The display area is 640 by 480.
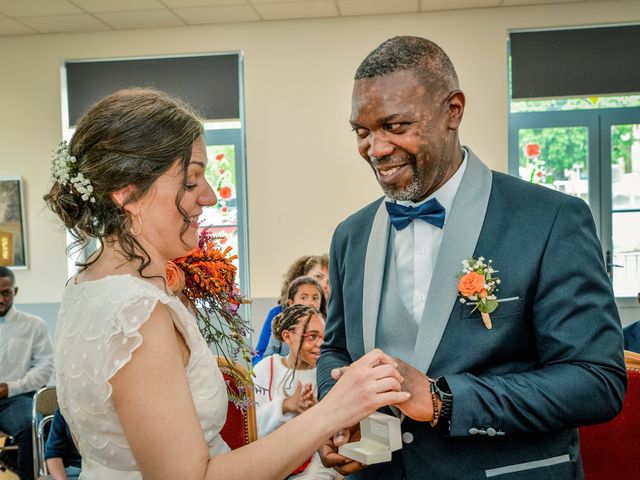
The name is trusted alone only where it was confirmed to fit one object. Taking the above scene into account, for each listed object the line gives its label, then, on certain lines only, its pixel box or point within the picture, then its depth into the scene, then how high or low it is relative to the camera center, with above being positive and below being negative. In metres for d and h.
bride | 1.34 -0.26
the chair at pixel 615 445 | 2.22 -0.82
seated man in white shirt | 4.96 -1.09
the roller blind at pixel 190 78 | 7.11 +1.48
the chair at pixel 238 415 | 2.45 -0.77
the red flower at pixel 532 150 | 6.87 +0.57
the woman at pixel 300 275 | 4.97 -0.52
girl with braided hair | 3.09 -0.84
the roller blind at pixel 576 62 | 6.62 +1.44
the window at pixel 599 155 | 6.78 +0.50
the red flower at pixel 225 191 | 7.26 +0.23
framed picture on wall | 7.31 -0.03
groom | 1.45 -0.23
